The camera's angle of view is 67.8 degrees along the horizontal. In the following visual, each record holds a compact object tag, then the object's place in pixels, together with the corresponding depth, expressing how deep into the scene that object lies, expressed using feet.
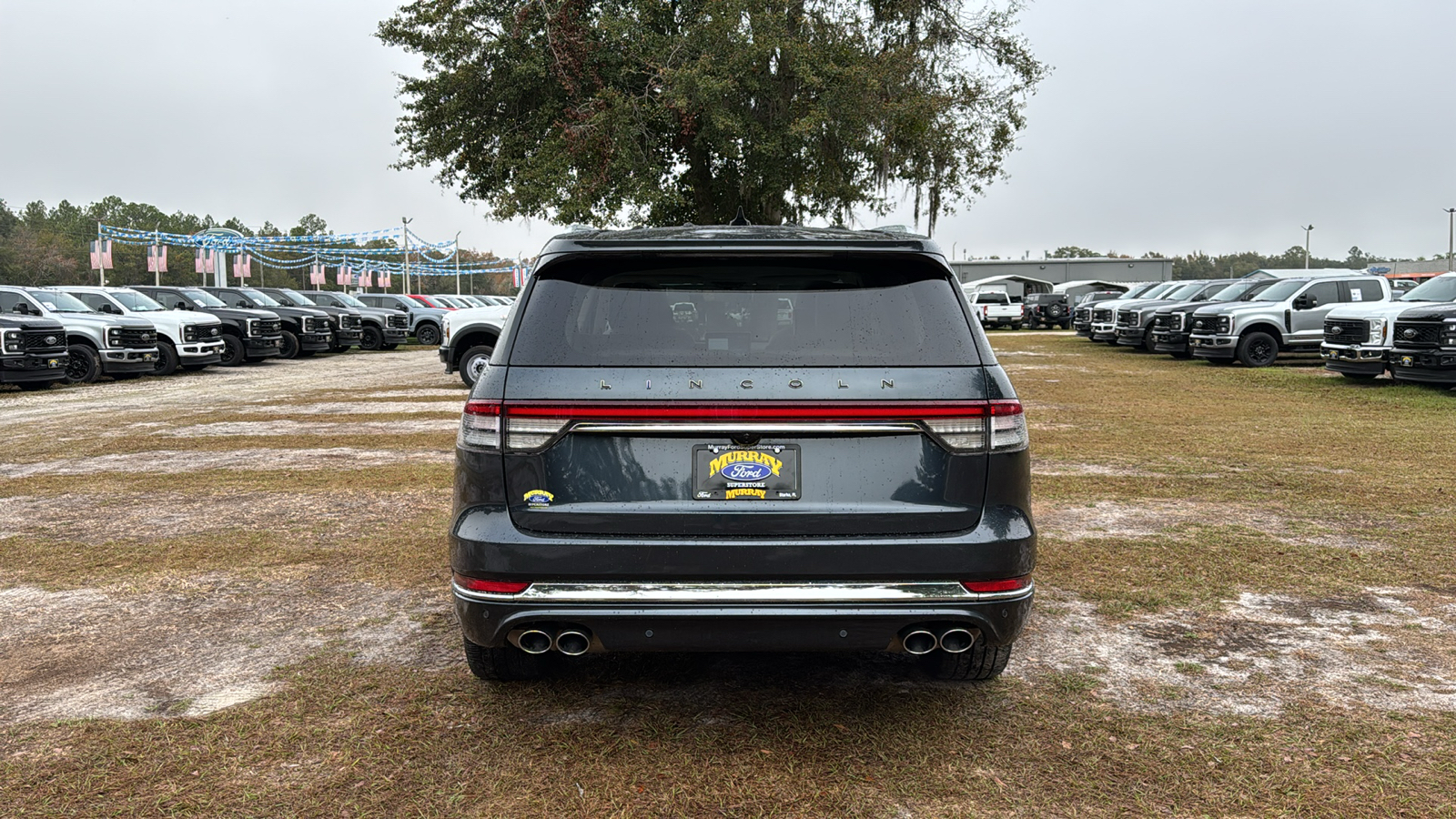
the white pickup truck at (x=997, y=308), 167.02
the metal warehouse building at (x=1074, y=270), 278.46
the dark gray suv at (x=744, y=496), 10.50
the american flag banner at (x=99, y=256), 169.78
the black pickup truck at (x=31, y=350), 55.88
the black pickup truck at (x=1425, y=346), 48.88
